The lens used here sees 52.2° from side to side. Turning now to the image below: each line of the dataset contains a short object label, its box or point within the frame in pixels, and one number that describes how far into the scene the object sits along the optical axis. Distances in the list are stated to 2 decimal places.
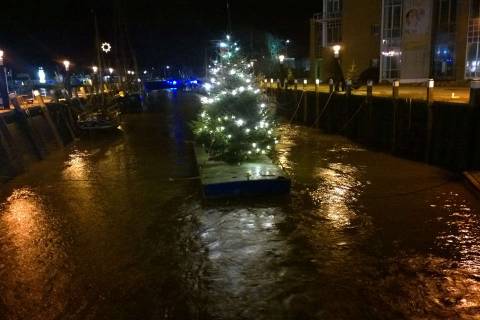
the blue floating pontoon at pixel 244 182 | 11.63
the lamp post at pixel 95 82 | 38.22
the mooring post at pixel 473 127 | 13.64
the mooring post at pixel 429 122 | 15.53
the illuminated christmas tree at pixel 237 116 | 13.60
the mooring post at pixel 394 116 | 17.72
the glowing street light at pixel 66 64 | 41.38
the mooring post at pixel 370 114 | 20.12
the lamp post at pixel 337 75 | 26.63
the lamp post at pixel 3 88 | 28.54
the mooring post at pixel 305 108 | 29.45
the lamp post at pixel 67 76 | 40.62
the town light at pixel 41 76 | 66.50
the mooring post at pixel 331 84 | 24.93
